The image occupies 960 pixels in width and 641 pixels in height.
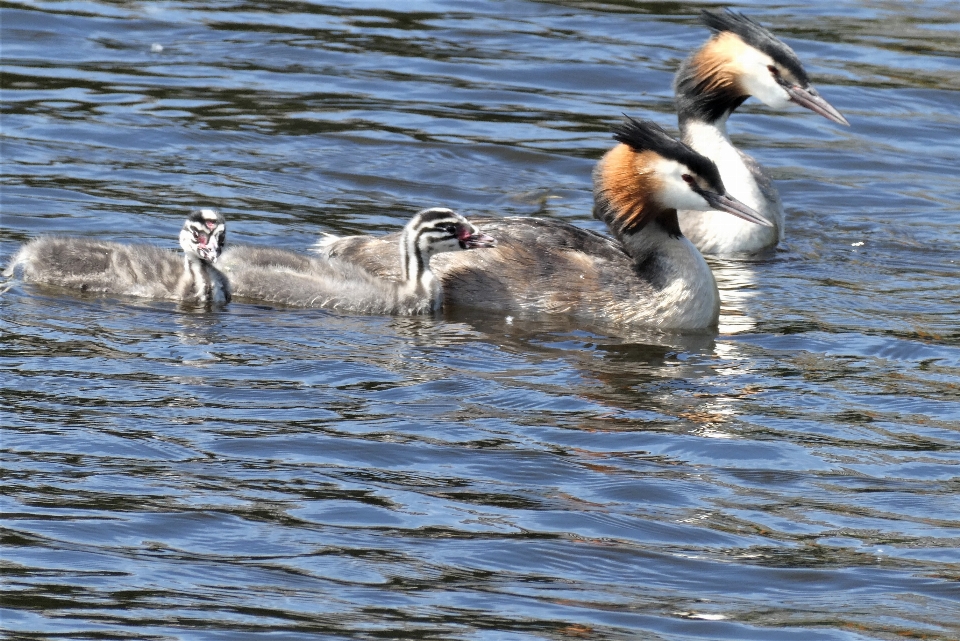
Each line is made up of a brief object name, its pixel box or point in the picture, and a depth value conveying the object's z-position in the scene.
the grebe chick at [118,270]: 17.98
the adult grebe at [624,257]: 18.42
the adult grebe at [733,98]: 22.34
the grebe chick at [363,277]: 18.22
